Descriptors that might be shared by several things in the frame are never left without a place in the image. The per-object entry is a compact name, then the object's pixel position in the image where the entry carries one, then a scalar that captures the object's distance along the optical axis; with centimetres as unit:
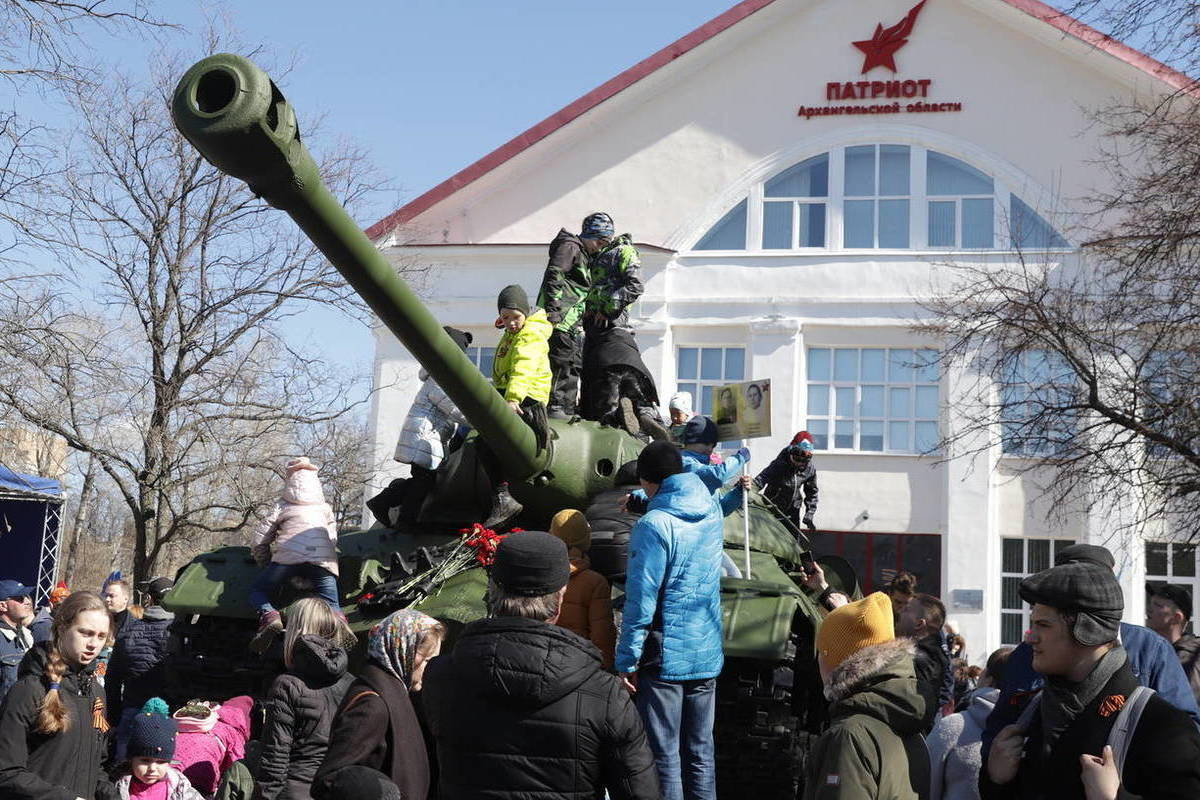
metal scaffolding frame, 2014
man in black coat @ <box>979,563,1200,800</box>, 383
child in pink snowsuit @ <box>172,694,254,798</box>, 742
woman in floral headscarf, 488
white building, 2602
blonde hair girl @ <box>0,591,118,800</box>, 530
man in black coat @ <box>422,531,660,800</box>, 429
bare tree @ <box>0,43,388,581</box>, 1934
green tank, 638
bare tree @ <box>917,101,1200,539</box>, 1263
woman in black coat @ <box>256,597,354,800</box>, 579
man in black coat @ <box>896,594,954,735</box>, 775
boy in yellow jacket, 927
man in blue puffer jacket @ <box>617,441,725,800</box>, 702
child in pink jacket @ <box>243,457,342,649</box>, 891
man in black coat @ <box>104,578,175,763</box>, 1014
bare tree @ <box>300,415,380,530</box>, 2580
